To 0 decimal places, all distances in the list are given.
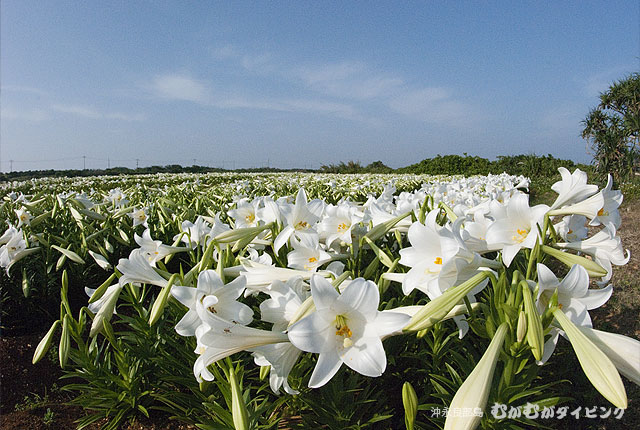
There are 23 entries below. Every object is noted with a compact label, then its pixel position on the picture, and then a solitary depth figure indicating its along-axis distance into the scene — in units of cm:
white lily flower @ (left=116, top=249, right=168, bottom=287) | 121
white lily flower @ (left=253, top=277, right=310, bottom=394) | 97
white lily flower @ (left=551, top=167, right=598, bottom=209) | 143
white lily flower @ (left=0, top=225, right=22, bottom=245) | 232
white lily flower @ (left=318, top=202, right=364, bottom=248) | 169
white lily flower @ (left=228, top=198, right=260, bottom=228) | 203
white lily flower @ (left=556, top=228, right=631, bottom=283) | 120
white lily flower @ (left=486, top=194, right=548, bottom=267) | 125
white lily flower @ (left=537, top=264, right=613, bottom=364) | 94
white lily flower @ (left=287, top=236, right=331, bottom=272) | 145
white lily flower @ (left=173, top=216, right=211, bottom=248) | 184
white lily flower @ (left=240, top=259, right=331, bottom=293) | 119
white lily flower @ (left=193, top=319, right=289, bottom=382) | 85
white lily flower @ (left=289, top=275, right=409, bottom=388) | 86
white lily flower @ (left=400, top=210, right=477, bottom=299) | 102
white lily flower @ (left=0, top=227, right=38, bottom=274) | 223
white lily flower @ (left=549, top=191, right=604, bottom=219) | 131
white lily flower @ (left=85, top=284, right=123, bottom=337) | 128
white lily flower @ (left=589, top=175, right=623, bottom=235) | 140
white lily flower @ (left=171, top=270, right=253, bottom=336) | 100
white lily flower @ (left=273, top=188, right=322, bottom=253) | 156
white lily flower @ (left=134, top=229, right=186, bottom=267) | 163
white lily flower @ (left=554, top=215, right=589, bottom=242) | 151
